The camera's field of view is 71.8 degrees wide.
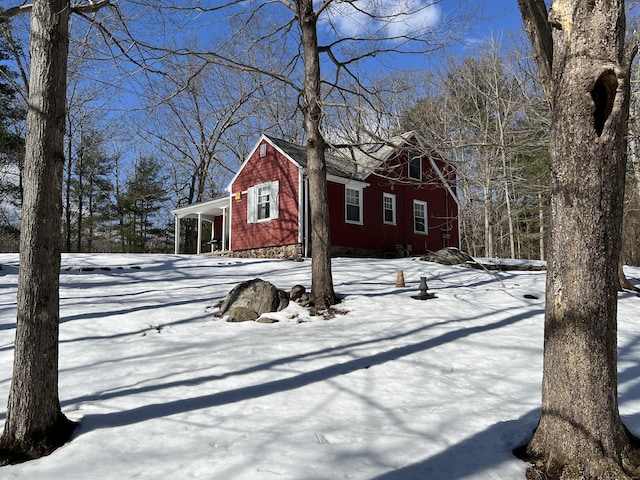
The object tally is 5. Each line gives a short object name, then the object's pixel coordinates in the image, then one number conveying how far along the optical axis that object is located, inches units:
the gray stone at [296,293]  308.2
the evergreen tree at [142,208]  1146.0
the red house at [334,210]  596.1
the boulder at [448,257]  534.0
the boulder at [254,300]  279.9
